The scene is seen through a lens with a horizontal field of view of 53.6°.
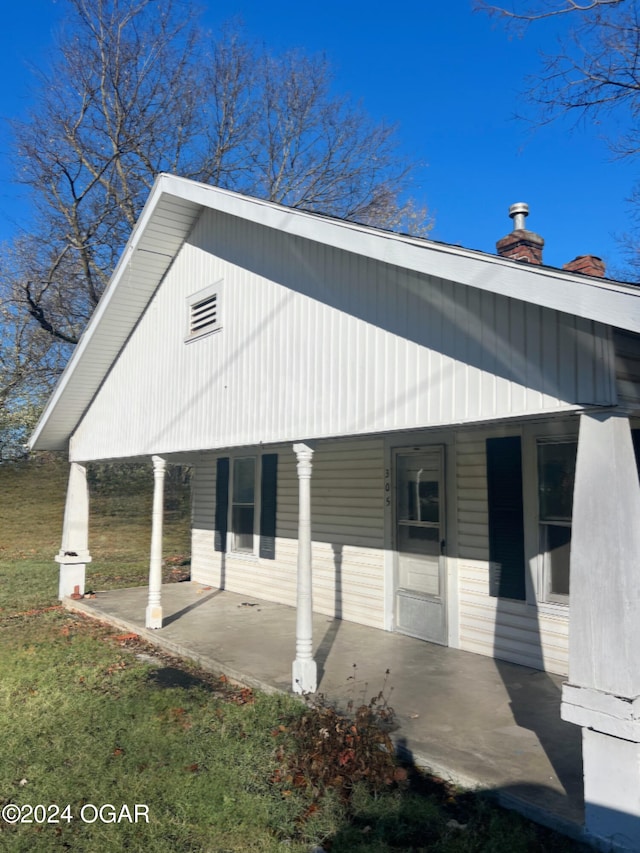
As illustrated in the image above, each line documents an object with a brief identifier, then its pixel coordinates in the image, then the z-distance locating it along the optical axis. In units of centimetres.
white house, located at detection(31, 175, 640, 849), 353
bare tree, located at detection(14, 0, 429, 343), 1942
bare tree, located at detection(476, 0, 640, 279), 1132
